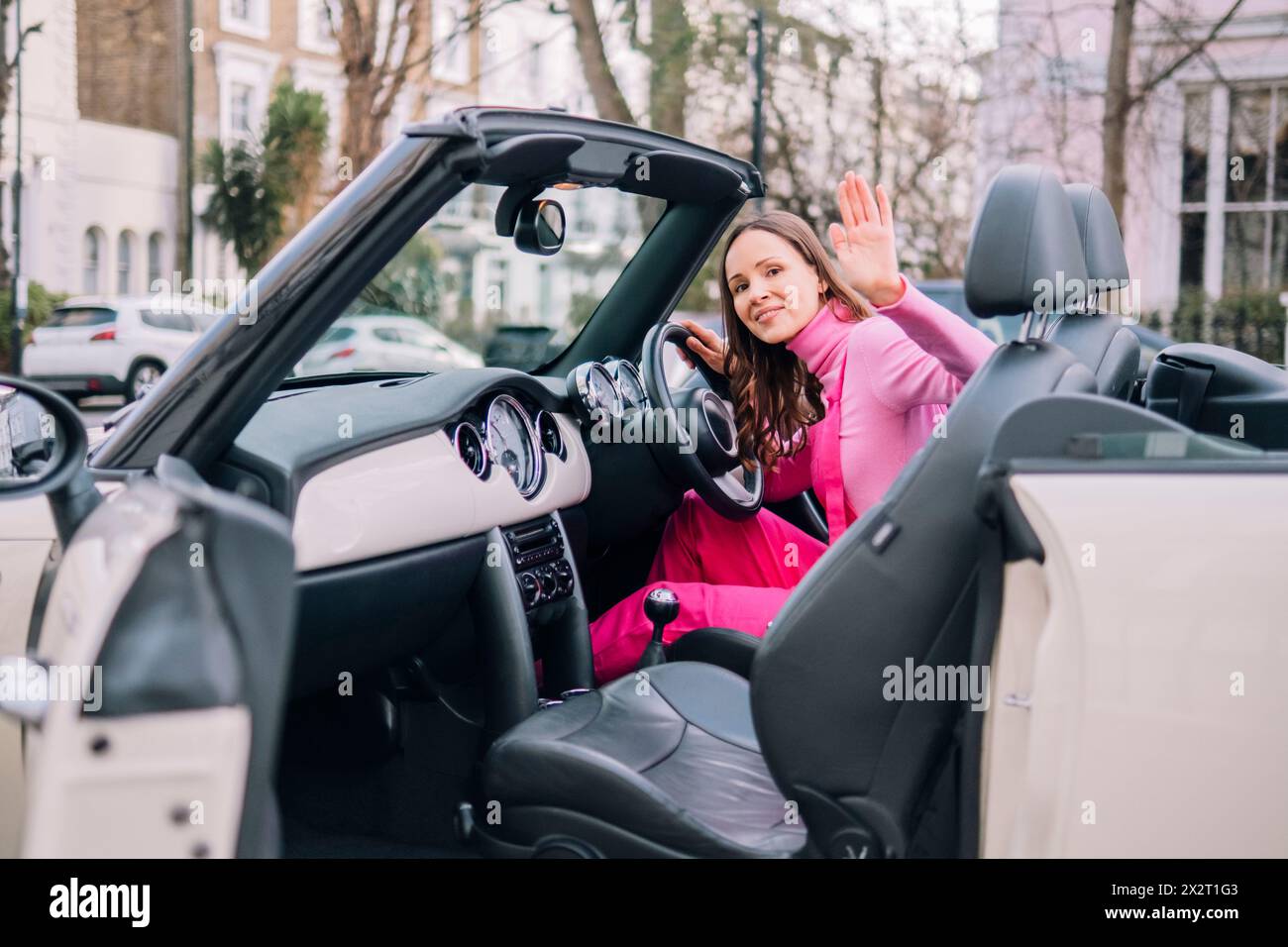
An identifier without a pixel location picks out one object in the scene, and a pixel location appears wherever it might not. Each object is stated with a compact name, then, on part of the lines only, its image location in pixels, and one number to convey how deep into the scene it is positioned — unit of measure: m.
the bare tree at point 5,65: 17.69
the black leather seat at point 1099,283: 2.35
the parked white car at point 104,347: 16.92
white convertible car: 1.47
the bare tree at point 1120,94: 11.77
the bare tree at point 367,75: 15.56
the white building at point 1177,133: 13.82
